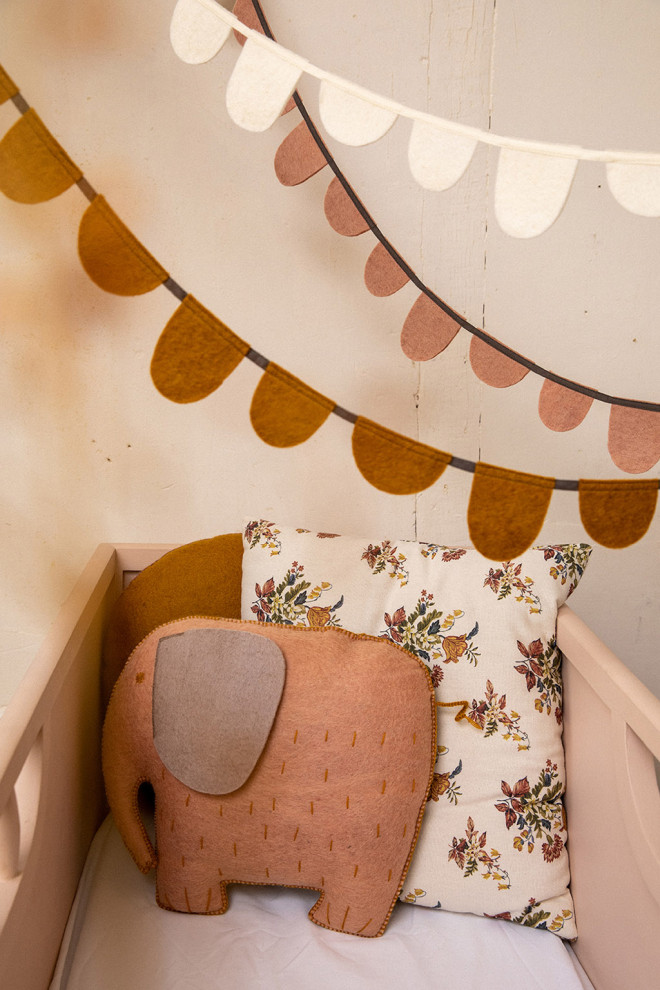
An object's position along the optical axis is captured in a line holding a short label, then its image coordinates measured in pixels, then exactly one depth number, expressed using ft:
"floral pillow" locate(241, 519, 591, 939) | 2.54
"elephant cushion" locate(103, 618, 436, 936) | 2.43
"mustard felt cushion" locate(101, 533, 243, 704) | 3.10
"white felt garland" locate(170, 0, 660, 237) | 1.85
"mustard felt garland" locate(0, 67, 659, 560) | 2.28
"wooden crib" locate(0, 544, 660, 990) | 1.93
